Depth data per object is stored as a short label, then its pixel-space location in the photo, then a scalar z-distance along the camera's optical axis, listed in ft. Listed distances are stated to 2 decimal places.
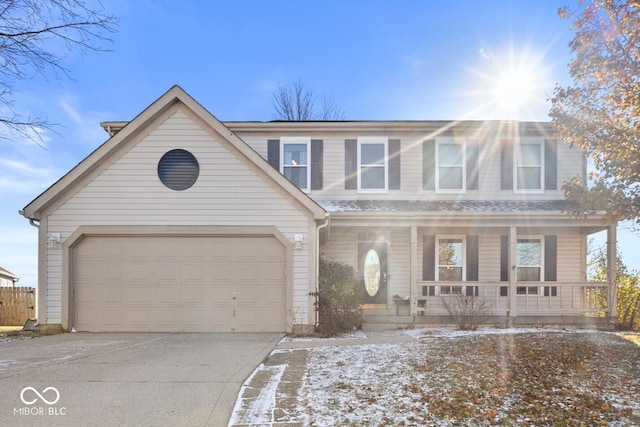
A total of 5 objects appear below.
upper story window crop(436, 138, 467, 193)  40.65
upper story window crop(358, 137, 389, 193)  40.63
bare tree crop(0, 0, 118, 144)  26.02
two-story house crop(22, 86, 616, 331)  30.42
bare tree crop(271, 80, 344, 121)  82.74
